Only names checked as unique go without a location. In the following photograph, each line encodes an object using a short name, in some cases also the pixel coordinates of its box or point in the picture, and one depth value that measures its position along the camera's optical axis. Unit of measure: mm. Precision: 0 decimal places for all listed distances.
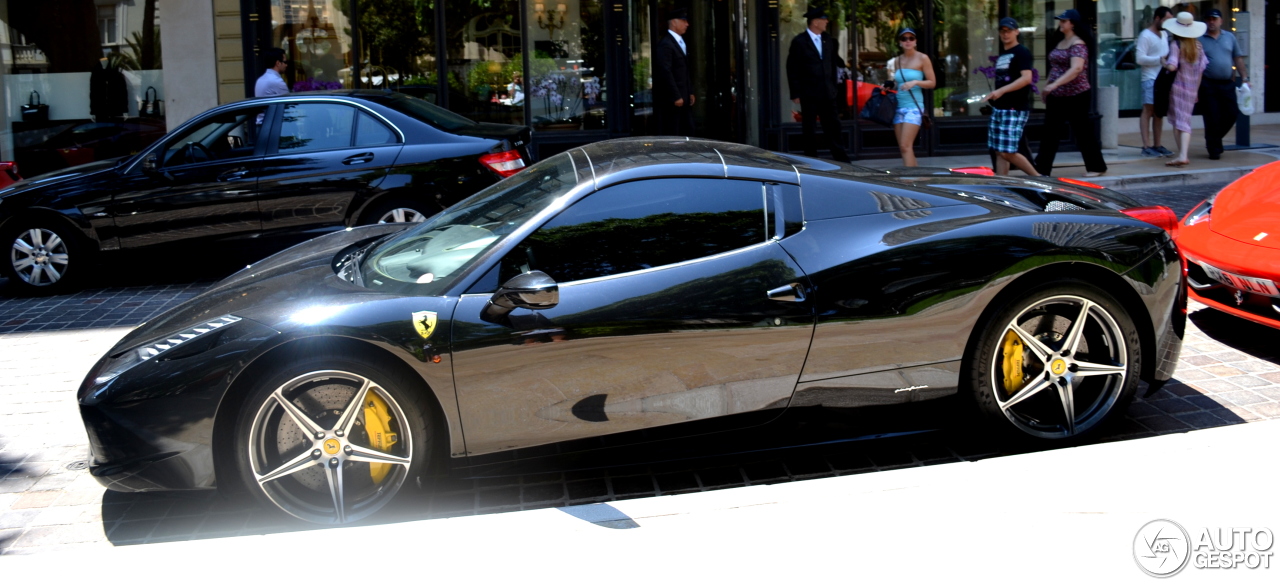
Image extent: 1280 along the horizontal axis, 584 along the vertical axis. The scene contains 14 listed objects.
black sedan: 8211
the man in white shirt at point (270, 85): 11492
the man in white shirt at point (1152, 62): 13477
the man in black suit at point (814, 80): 11344
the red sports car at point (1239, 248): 5348
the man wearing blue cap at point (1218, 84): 12734
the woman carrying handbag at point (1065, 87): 10789
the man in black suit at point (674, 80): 11289
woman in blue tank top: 10547
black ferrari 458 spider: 3791
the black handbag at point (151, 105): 13750
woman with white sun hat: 12508
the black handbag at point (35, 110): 14031
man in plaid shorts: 10125
